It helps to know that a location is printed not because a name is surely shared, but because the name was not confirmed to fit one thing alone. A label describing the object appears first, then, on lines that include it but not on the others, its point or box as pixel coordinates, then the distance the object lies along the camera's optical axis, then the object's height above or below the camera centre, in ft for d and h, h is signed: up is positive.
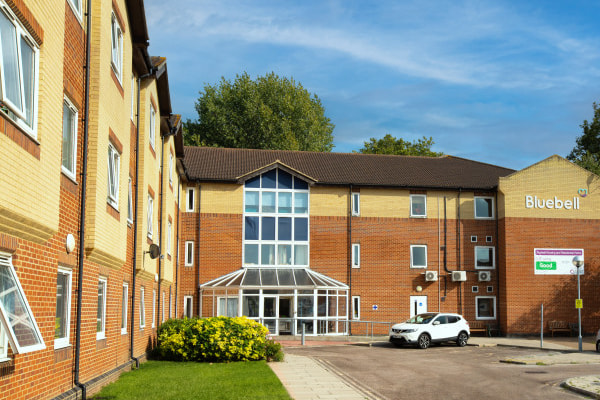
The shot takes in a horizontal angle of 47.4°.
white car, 94.27 -7.33
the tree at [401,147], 189.88 +36.56
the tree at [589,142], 181.23 +37.24
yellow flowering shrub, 66.03 -6.32
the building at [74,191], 25.30 +4.33
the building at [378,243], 111.86 +5.83
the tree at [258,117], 181.27 +42.84
